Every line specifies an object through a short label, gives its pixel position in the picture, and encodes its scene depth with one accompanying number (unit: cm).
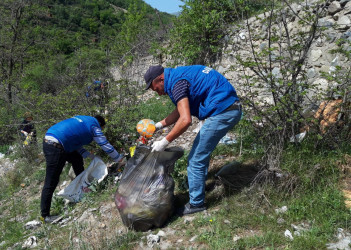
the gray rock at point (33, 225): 385
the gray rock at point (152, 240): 260
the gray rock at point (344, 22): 504
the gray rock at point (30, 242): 332
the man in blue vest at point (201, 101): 271
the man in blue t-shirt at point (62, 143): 361
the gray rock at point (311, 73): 493
